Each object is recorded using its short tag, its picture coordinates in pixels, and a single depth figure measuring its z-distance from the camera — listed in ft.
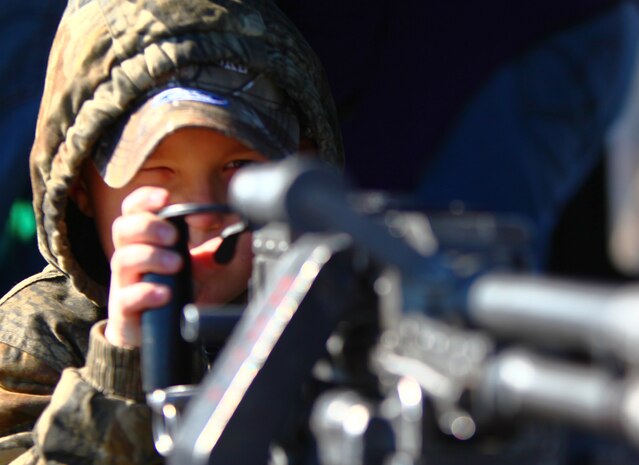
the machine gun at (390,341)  10.45
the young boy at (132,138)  14.38
